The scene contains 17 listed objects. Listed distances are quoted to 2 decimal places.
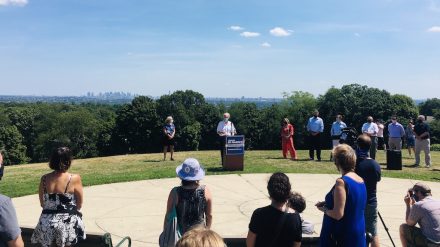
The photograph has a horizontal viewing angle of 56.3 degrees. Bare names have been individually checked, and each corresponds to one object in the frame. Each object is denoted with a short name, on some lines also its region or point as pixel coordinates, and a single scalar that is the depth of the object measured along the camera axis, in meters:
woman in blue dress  4.25
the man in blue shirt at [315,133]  15.69
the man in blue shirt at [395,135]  16.02
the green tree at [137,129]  59.34
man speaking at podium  13.66
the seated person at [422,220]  4.99
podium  12.95
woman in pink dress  16.06
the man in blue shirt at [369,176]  5.53
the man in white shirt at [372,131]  15.21
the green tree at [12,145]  57.88
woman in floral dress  4.62
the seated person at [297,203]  5.50
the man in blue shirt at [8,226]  3.53
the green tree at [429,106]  102.69
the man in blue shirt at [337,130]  15.29
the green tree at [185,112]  60.47
